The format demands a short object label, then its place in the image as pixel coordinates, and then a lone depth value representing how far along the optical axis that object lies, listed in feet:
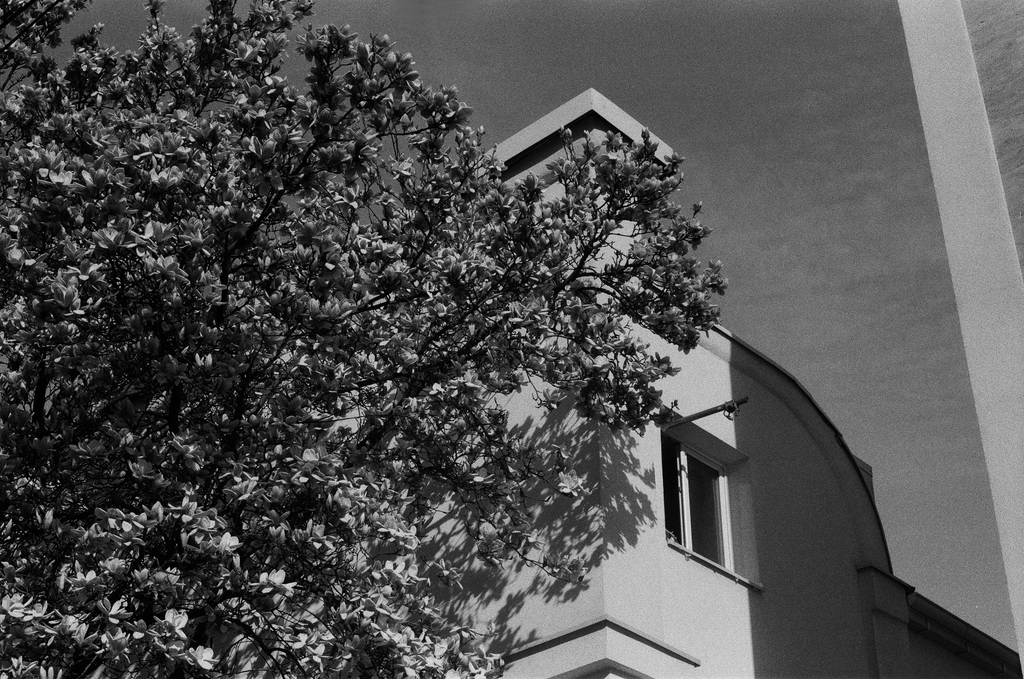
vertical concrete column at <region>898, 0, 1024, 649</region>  19.04
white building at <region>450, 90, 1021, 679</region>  29.45
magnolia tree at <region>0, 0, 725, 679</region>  21.66
